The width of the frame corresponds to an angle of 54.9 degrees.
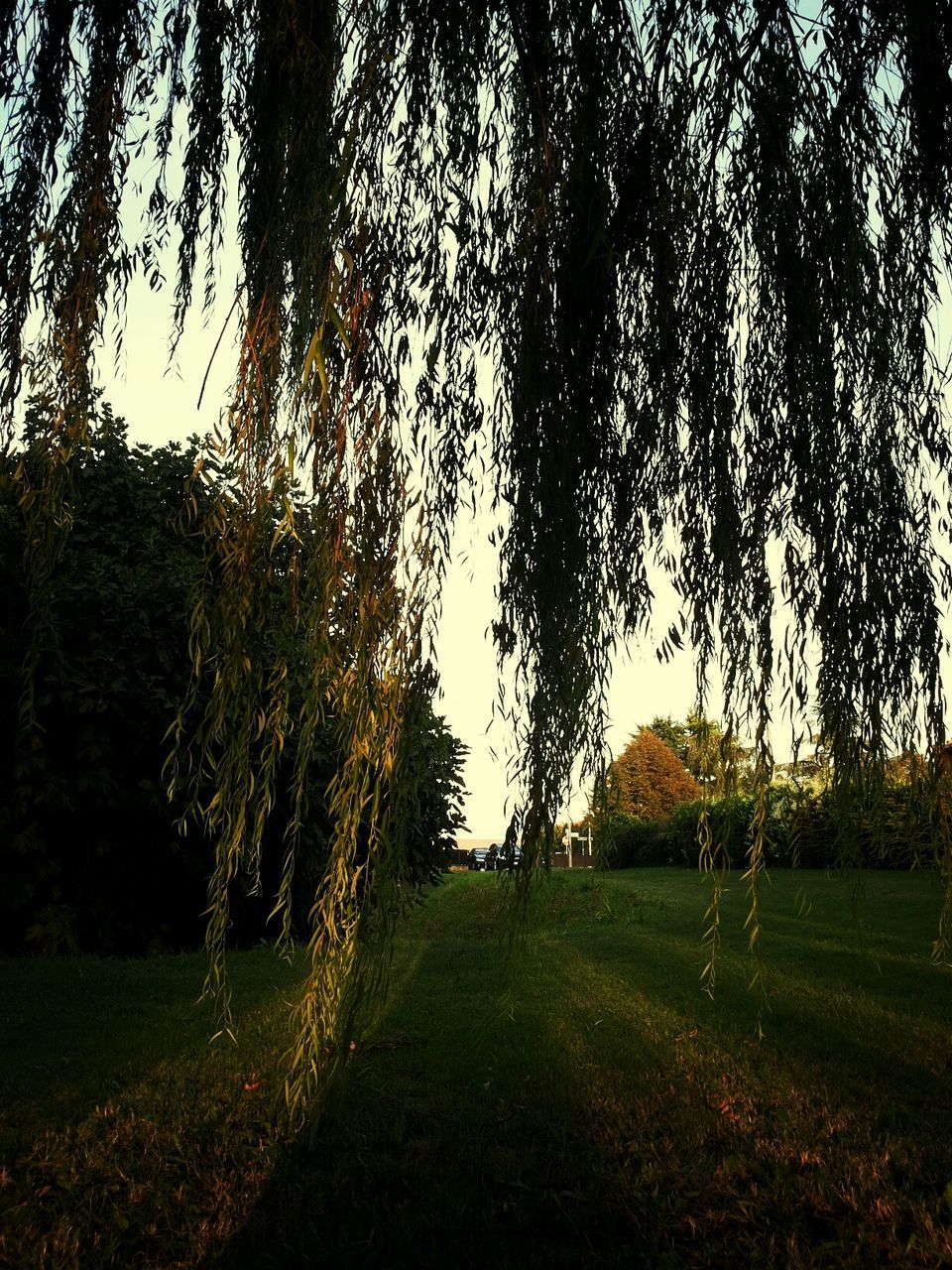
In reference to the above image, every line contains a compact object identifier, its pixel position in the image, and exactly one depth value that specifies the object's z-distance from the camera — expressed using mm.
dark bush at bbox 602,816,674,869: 19328
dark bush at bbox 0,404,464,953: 6508
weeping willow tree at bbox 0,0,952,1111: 1877
